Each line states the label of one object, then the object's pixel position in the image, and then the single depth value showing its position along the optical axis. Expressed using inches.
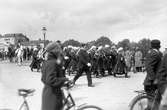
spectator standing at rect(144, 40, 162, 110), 164.4
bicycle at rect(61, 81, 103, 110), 137.9
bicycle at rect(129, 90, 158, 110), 164.7
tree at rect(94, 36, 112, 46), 2785.8
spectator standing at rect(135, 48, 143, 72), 493.3
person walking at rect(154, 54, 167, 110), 147.0
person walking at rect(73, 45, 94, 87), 318.0
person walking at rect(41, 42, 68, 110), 123.4
